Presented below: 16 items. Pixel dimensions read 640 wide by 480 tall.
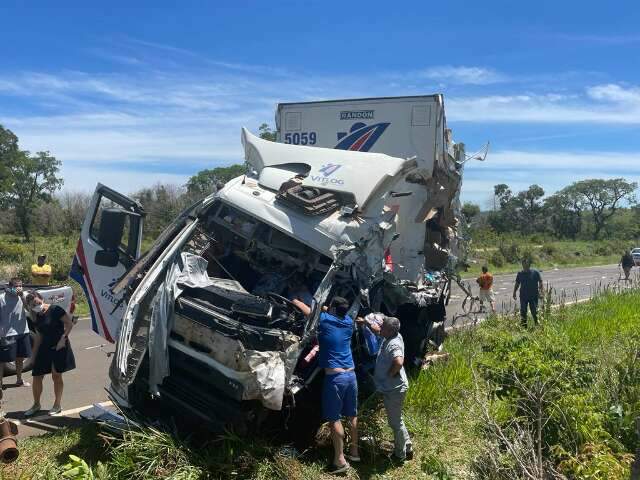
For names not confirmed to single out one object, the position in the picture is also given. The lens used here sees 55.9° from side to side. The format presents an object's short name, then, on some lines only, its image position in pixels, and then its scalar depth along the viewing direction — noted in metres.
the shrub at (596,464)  3.89
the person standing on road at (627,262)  23.70
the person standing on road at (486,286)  14.13
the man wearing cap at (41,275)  8.58
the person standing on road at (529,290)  11.66
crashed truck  4.62
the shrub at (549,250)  48.84
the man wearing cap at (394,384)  5.18
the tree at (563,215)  73.81
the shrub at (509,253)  39.88
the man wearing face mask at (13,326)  7.02
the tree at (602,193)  81.94
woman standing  6.26
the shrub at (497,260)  37.59
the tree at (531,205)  71.31
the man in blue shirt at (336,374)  4.88
